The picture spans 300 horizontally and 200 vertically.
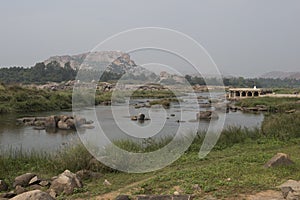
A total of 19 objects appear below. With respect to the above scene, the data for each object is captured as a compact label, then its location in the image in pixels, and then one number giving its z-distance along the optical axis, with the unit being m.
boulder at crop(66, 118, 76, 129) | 23.84
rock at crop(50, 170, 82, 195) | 6.74
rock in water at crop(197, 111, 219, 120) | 29.06
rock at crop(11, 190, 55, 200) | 5.31
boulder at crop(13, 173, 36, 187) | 7.60
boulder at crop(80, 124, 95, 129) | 23.17
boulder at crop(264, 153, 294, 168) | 7.55
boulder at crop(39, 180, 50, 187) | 7.42
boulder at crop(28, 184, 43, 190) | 7.27
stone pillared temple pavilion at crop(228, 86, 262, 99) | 55.47
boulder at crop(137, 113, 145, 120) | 27.61
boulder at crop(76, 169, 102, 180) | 8.19
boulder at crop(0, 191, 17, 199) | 6.62
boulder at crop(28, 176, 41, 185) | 7.56
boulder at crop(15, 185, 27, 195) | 6.94
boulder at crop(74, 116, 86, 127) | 23.81
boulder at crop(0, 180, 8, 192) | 7.51
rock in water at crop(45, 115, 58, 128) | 24.27
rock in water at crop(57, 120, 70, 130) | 23.53
